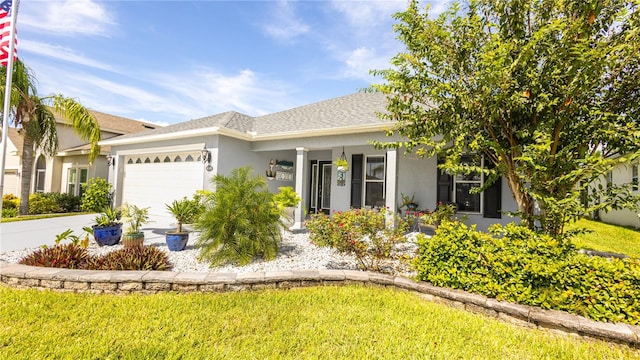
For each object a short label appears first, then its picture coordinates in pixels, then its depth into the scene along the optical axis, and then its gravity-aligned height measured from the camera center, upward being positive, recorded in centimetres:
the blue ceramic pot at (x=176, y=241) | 613 -124
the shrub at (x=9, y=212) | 1215 -144
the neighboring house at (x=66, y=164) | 1529 +118
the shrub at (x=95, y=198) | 1037 -55
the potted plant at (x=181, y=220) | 614 -78
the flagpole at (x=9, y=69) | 519 +222
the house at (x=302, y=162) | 832 +102
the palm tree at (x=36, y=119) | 1118 +280
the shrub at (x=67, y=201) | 1378 -94
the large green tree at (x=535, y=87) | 369 +171
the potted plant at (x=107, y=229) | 641 -108
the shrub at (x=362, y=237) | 483 -83
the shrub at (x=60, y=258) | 467 -133
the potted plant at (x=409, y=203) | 869 -31
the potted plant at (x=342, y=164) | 947 +95
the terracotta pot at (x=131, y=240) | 579 -119
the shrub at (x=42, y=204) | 1265 -107
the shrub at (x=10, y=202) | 1317 -103
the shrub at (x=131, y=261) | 465 -135
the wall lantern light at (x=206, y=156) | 929 +107
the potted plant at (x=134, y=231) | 581 -103
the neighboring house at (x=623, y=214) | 1249 -68
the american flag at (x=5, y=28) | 528 +305
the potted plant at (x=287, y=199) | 780 -27
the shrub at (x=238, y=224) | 533 -72
